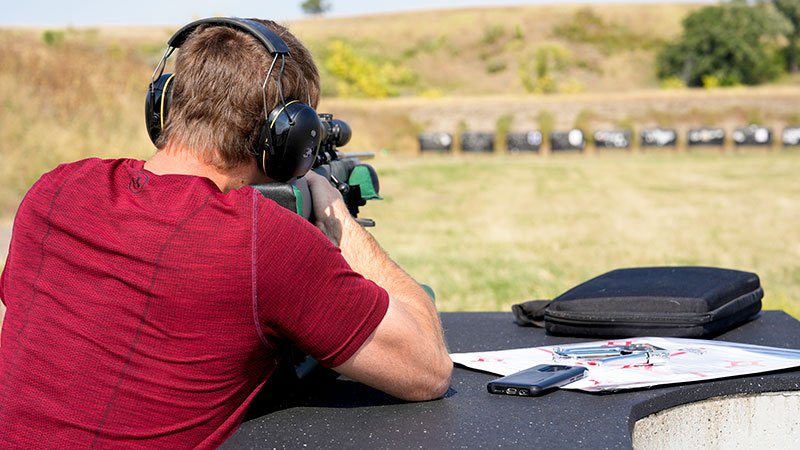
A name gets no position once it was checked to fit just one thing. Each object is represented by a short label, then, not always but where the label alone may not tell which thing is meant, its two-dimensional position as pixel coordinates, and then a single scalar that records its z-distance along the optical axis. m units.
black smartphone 1.57
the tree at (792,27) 52.31
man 1.23
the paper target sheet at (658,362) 1.62
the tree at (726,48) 47.88
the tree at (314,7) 81.44
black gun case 2.01
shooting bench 1.37
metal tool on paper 1.76
